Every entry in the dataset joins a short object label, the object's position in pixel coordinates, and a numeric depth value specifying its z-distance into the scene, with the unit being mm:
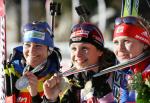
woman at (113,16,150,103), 5392
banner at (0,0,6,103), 7308
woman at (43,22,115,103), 5680
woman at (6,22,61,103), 6485
